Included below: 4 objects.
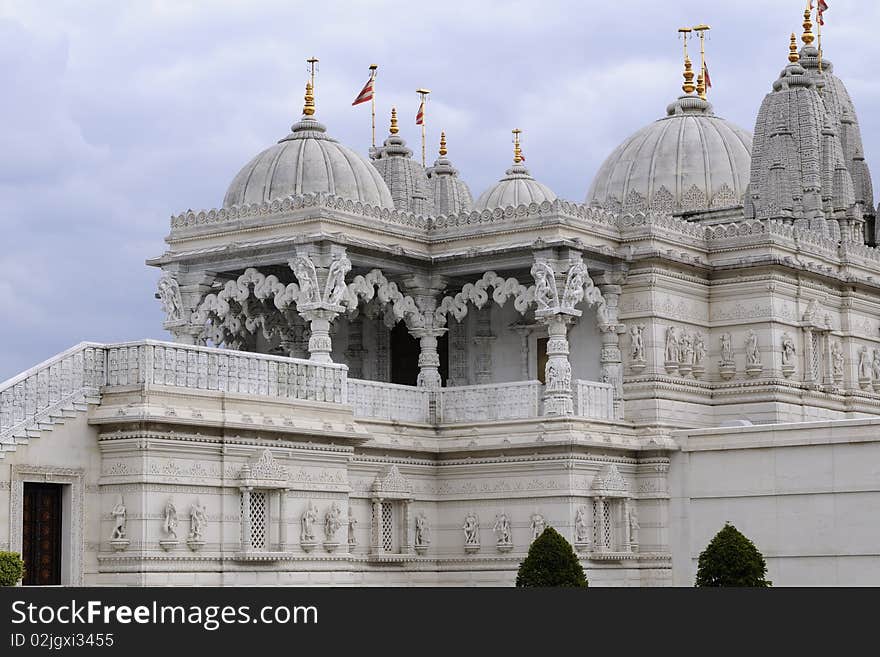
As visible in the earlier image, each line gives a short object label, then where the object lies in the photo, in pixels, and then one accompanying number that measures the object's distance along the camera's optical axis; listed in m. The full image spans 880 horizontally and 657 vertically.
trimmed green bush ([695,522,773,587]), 30.72
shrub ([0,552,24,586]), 27.02
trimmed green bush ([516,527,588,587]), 31.44
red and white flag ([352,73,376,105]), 44.03
